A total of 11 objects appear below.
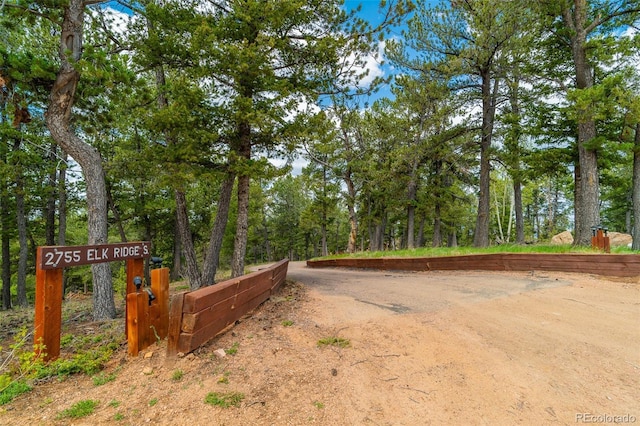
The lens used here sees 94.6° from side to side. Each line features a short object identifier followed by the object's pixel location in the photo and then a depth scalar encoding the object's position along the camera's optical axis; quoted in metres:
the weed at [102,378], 2.96
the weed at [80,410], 2.40
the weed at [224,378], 2.82
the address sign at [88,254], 3.37
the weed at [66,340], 4.53
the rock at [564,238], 20.62
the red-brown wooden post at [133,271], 4.07
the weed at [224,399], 2.50
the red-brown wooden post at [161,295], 3.98
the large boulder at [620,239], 17.22
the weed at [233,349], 3.38
